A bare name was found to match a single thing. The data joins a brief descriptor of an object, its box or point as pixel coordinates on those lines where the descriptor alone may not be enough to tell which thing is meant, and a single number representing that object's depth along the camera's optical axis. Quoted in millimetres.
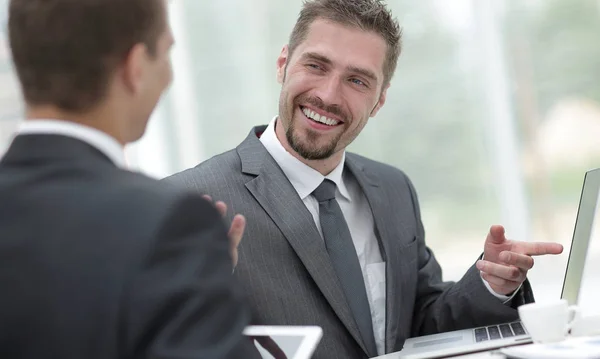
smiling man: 1768
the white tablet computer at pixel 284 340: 1457
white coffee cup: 1519
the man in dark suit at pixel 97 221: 1066
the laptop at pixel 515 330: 1605
